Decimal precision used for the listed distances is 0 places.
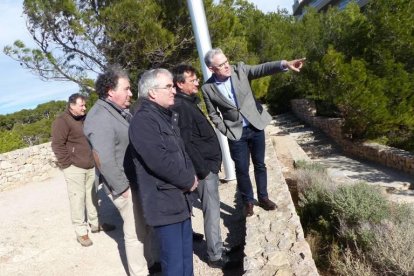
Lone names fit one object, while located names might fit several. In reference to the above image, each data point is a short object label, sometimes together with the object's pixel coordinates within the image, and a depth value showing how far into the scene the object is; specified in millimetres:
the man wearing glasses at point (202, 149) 3016
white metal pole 5035
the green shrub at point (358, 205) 3949
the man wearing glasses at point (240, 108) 3592
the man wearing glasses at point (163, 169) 2420
